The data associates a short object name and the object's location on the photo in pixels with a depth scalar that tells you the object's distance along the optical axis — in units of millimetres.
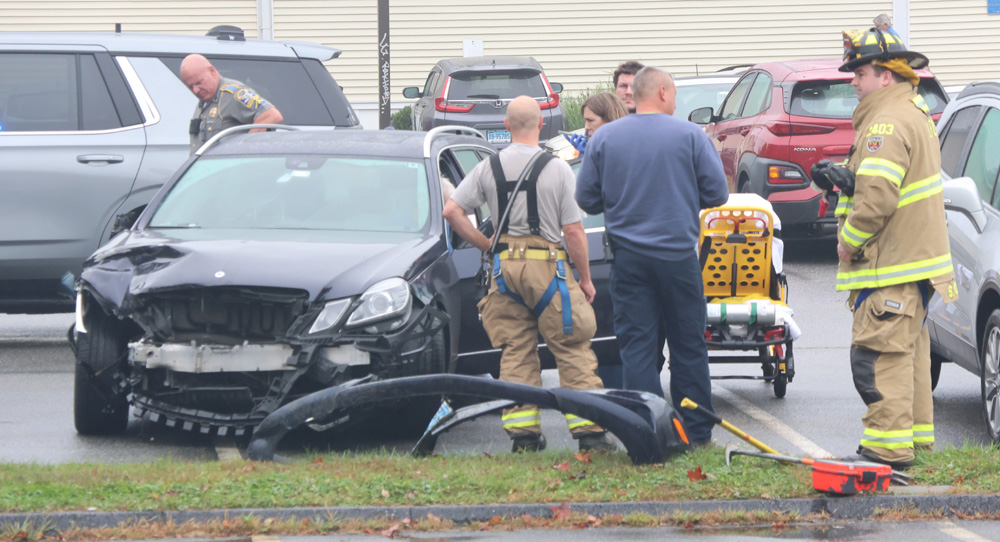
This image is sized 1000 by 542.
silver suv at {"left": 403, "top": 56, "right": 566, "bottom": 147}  40000
